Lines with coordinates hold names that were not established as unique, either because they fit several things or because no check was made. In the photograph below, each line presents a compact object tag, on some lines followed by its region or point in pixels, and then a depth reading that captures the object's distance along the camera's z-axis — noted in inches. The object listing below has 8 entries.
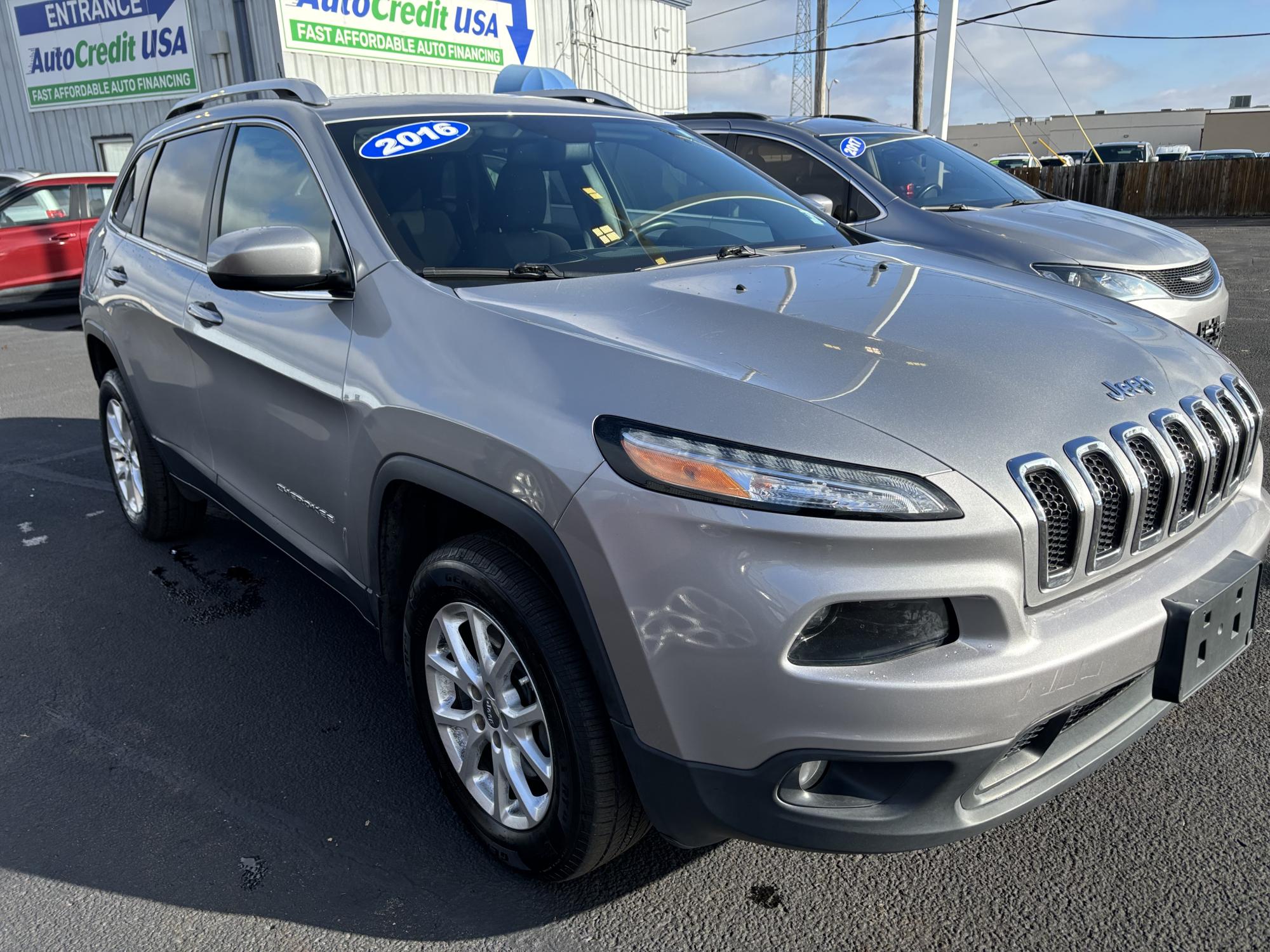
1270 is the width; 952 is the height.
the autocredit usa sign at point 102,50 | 624.4
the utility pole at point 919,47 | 903.1
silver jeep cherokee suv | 65.7
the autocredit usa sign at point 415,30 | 574.2
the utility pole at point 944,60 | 688.4
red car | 417.4
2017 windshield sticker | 266.7
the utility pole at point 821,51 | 1012.5
